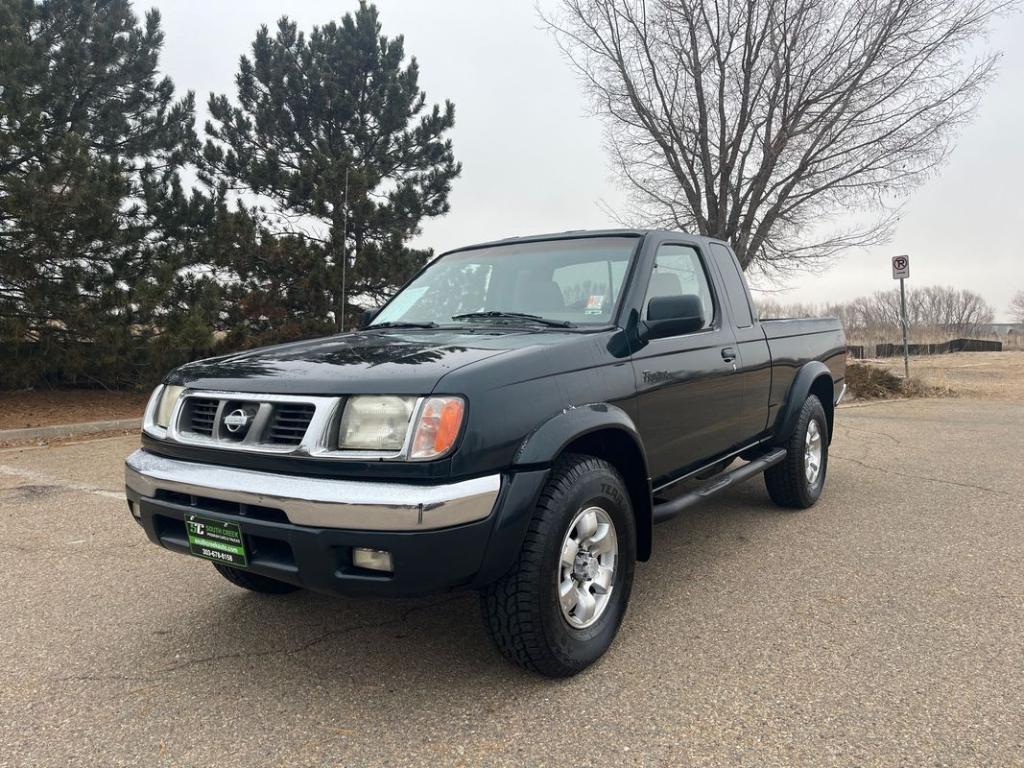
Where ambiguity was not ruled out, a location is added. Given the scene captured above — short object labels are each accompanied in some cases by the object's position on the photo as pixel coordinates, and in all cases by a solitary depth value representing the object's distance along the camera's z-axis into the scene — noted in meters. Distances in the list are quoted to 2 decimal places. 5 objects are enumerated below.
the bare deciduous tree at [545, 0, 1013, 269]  16.67
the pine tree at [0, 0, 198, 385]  9.20
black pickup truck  2.25
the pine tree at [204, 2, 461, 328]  13.83
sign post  14.39
